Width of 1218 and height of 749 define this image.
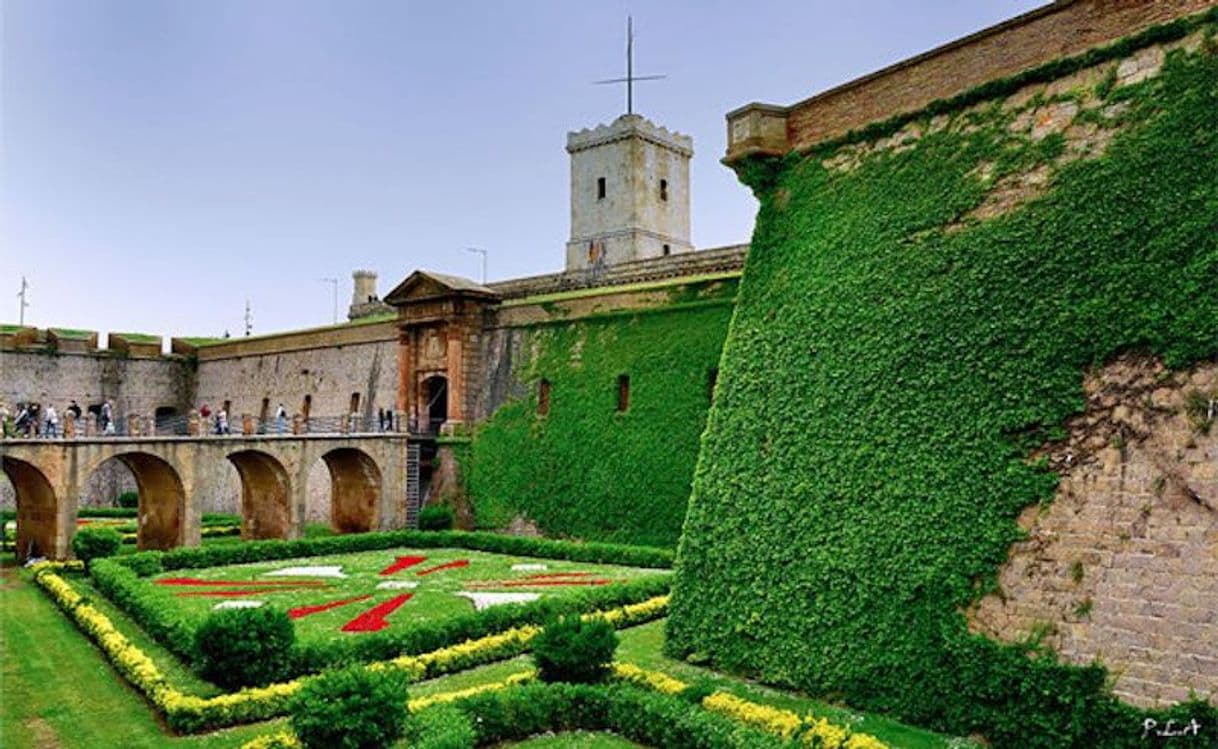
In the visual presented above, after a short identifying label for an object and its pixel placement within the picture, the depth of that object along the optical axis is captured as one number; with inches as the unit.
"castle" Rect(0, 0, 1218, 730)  334.0
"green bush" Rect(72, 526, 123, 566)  788.6
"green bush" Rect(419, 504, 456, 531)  1051.9
